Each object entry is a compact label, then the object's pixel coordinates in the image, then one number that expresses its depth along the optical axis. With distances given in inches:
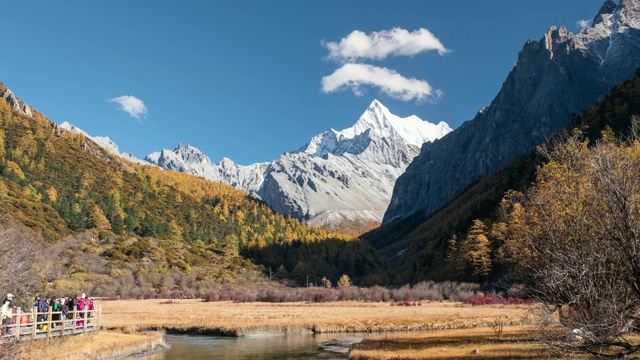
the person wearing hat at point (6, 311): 1229.1
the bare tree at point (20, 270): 1367.6
